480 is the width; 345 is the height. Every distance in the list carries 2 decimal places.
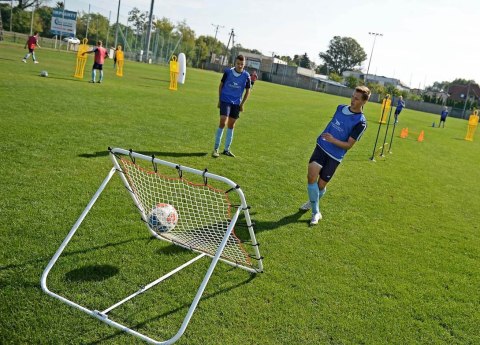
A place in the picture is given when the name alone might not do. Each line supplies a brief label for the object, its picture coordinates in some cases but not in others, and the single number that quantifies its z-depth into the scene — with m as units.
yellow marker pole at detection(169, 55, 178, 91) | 22.03
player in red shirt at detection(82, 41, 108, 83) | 18.78
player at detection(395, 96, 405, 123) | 17.70
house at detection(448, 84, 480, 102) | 89.18
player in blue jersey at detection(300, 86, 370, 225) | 5.46
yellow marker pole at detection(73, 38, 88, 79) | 19.17
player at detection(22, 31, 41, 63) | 22.80
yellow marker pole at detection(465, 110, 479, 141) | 24.19
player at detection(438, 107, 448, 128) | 30.88
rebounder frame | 3.06
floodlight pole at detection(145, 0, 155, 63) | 49.38
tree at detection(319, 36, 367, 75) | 143.38
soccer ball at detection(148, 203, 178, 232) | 4.46
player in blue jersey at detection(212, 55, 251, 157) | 8.59
